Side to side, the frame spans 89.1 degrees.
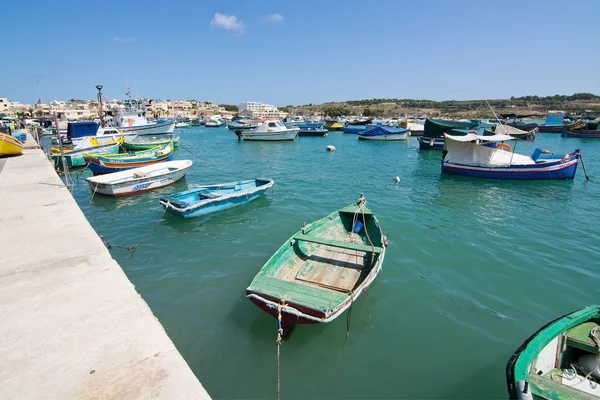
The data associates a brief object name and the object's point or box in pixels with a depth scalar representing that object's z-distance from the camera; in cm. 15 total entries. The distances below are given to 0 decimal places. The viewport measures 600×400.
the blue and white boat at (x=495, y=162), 1872
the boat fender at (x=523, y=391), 343
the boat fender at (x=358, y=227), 945
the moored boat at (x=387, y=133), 4359
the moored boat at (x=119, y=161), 1766
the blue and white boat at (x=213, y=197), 1196
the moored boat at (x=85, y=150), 2164
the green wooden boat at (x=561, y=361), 354
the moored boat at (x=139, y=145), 2544
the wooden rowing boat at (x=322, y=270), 529
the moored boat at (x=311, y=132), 5197
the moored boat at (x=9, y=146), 1747
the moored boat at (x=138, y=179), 1486
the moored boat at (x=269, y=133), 4269
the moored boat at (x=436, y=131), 3472
